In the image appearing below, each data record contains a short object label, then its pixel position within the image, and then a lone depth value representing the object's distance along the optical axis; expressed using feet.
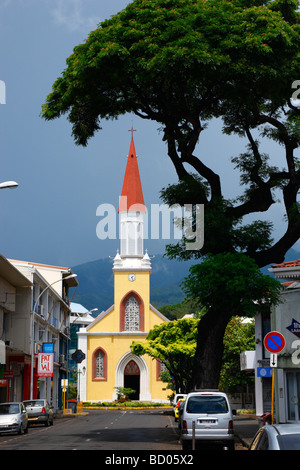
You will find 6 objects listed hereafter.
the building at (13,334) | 131.85
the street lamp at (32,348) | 139.74
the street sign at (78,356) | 211.82
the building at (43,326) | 158.20
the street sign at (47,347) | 165.28
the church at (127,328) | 253.24
